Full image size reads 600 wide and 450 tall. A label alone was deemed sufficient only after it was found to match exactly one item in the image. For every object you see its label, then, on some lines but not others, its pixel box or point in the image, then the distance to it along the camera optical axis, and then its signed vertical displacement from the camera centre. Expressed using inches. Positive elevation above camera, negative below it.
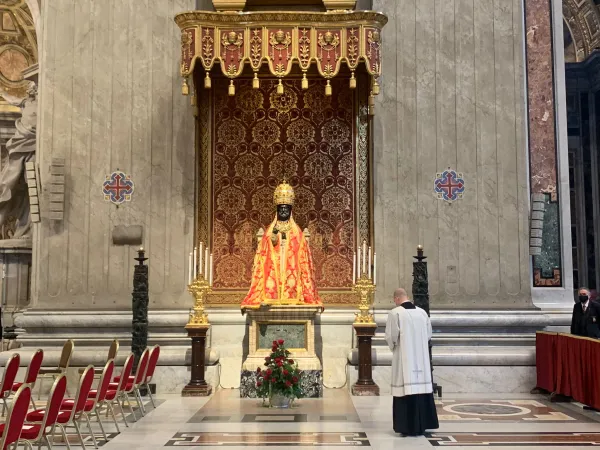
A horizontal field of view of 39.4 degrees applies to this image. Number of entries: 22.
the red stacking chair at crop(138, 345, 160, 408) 373.1 -36.7
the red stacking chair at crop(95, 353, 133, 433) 322.7 -42.1
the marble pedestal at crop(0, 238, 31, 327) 595.8 +8.3
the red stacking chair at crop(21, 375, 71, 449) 232.8 -37.7
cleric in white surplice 317.1 -33.6
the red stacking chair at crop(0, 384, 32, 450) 202.5 -33.1
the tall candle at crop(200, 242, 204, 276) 443.4 +11.2
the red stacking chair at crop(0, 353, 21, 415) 326.0 -36.2
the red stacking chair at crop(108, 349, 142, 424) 329.4 -40.6
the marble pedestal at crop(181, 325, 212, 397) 427.2 -39.8
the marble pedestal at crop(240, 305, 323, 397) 428.5 -25.5
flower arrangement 378.6 -43.5
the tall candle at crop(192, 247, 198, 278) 435.2 +8.7
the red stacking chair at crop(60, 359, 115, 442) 290.5 -41.1
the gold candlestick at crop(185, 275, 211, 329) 429.7 -11.2
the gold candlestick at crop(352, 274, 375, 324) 427.5 -8.8
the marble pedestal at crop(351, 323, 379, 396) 422.6 -38.9
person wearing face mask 422.9 -19.5
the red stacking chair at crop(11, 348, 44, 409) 346.3 -35.0
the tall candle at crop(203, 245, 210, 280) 450.6 +8.0
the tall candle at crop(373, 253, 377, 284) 432.0 +7.1
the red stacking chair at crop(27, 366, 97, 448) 265.0 -40.9
